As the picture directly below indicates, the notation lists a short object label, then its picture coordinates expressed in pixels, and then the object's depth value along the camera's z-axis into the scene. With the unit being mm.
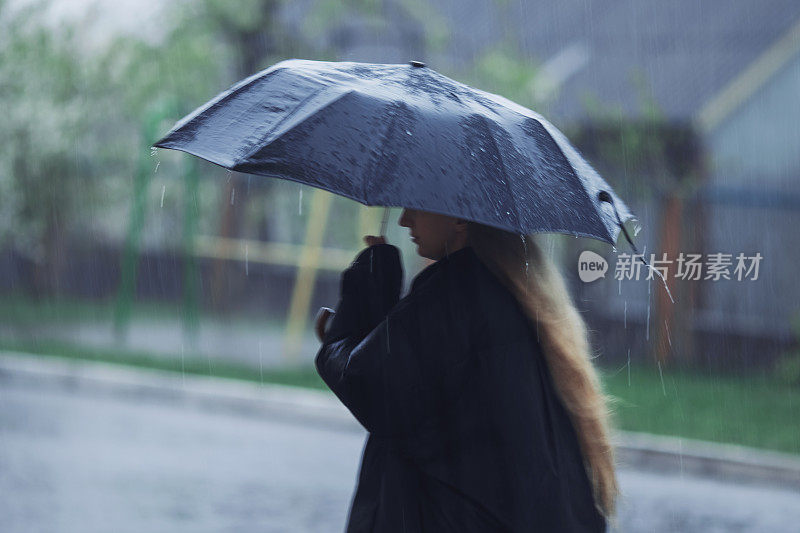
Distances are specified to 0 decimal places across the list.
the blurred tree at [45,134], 34500
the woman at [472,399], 4797
